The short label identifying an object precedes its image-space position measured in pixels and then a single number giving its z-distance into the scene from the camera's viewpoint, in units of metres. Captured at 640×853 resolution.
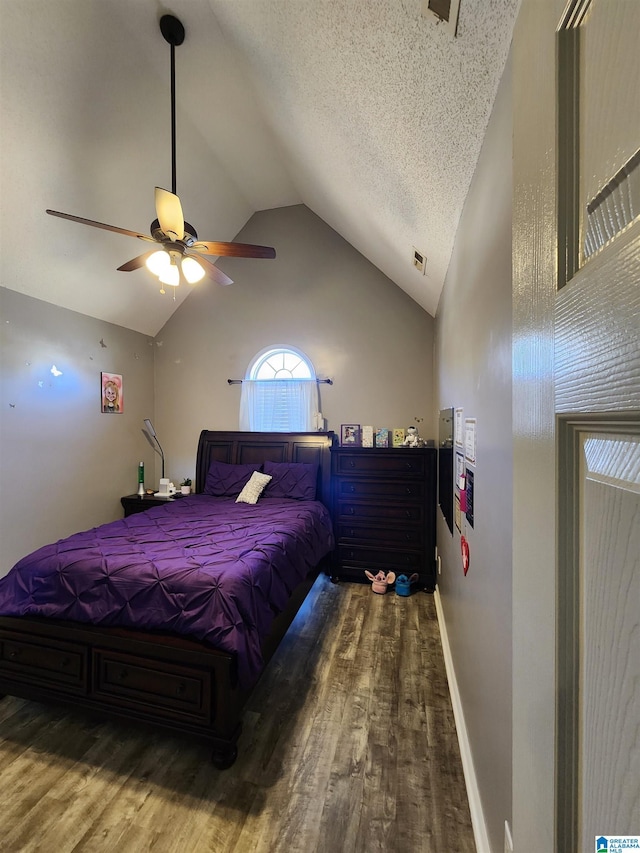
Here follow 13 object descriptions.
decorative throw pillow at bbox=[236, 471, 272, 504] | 3.36
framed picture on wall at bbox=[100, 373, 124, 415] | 3.77
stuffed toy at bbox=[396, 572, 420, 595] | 3.07
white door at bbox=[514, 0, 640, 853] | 0.30
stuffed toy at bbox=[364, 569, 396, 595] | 3.14
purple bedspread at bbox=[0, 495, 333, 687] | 1.59
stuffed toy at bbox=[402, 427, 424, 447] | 3.50
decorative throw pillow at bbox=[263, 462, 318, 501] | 3.44
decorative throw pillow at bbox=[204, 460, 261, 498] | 3.68
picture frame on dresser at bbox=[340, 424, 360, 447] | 3.86
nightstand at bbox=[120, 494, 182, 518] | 3.90
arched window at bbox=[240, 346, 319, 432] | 3.94
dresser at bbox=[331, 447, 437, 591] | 3.22
